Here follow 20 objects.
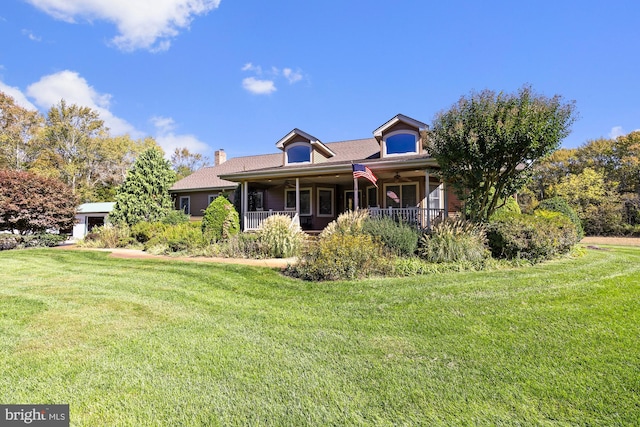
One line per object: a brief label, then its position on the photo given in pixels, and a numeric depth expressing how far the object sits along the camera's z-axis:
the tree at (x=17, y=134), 28.83
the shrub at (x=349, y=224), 8.87
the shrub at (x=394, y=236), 8.52
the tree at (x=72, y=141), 31.08
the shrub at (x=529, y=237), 8.34
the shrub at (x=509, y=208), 11.13
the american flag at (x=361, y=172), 10.81
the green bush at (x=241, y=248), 10.08
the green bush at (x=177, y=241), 11.77
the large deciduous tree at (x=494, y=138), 8.46
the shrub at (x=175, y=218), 17.47
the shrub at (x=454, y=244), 8.15
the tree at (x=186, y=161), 46.94
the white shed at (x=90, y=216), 24.94
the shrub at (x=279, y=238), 9.95
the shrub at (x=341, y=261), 6.80
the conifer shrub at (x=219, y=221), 13.63
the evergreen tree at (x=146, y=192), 17.94
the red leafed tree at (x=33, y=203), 15.38
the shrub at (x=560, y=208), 11.95
